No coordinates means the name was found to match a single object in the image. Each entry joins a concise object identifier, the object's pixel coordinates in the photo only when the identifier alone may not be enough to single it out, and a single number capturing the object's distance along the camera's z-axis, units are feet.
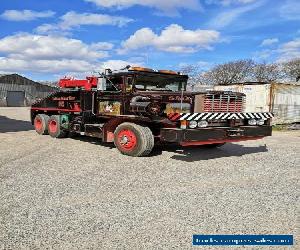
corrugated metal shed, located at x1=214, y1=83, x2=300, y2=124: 47.82
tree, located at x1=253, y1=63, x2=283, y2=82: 128.06
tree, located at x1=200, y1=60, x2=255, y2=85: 128.72
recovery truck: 20.20
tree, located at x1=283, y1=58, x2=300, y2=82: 124.84
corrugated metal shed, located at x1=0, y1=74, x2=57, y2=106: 107.28
